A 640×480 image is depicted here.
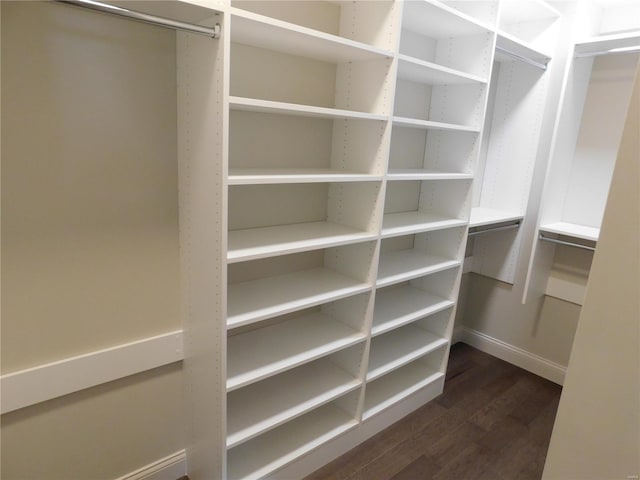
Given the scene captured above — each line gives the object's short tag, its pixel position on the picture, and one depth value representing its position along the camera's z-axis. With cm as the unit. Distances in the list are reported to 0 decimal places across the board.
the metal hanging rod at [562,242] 264
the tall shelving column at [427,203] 219
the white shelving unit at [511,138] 265
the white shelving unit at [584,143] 257
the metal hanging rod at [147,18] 109
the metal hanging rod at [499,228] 271
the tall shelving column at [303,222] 168
